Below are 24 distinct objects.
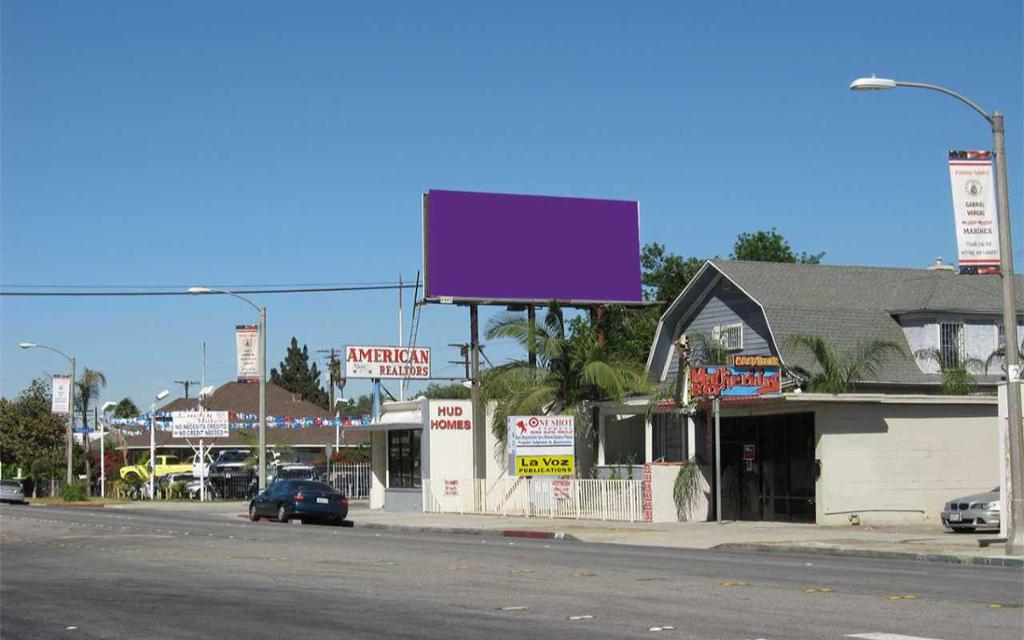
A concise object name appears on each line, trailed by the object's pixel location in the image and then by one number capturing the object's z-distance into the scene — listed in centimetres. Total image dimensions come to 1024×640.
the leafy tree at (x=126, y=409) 11769
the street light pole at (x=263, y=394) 4678
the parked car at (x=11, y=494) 6040
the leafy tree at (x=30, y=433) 7944
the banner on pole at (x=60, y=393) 6625
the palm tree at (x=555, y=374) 4028
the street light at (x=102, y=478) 6950
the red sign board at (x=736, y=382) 3291
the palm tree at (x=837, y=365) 3484
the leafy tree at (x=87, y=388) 7962
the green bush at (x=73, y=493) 6172
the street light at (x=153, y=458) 6197
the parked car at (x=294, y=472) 5722
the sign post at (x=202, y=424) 6091
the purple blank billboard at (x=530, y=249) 4384
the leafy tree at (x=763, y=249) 6347
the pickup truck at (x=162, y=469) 6875
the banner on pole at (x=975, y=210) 2192
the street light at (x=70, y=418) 6453
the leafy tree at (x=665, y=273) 6112
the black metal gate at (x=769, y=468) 3500
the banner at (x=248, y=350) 5069
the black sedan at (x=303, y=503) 3944
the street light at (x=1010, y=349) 2184
